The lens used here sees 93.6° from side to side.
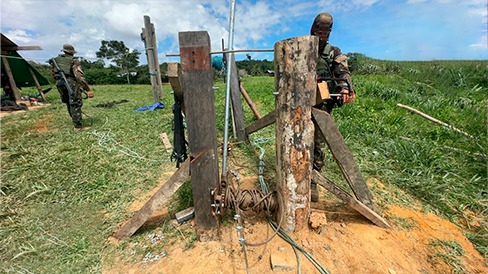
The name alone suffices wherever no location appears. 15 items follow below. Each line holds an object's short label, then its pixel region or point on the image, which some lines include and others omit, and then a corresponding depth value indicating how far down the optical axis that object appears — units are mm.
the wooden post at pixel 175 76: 1633
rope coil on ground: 1966
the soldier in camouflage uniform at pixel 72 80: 5297
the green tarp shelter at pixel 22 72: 9084
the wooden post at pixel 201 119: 1637
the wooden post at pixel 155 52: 7873
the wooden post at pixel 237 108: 4046
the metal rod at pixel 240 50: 1701
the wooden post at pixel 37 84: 9797
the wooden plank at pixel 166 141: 4070
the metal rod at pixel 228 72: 2014
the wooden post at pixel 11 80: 8195
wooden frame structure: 1642
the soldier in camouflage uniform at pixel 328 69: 2183
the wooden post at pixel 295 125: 1625
